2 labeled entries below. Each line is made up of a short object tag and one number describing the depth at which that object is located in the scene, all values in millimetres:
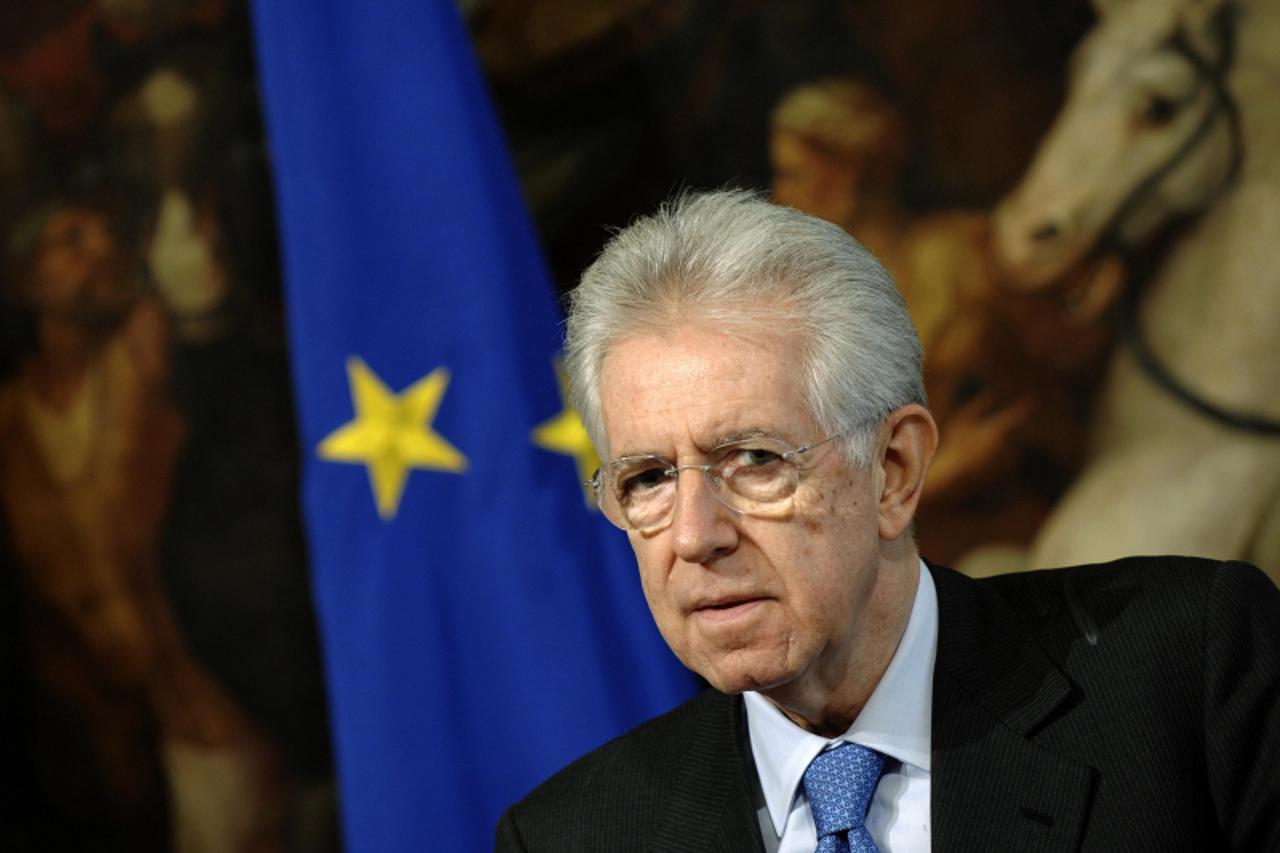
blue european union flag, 4341
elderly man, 3633
